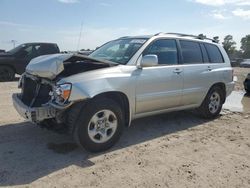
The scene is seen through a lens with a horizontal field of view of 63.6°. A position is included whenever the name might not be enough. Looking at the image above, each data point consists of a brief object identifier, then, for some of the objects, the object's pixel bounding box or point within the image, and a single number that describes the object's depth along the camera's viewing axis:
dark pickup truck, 8.77
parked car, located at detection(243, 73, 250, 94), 7.48
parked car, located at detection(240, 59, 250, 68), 27.91
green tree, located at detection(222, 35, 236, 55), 54.81
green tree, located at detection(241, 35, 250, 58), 54.46
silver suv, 2.89
